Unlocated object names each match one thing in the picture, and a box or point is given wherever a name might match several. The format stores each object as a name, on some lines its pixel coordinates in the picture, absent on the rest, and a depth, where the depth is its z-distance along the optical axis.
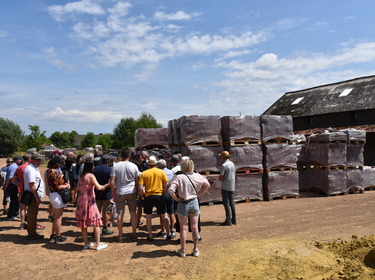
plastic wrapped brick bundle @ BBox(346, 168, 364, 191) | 11.92
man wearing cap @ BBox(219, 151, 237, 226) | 7.61
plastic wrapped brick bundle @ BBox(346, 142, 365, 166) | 11.99
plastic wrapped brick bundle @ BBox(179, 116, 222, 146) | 10.17
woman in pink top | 5.38
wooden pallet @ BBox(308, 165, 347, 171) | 11.50
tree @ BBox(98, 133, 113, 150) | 71.00
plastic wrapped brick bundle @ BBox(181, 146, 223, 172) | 10.09
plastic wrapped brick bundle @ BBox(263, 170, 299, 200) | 10.84
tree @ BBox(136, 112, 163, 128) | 53.26
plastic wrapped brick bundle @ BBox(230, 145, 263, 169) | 10.41
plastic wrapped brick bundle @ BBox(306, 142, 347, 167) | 11.49
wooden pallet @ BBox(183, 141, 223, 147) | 10.20
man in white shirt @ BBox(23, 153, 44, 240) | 6.34
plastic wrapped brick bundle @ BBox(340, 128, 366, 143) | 11.85
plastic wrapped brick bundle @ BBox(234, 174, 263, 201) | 10.48
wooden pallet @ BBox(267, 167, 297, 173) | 11.02
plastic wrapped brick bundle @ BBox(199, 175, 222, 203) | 10.17
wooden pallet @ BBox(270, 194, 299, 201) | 11.02
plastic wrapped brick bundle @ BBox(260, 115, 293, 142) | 10.87
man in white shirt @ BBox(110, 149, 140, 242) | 6.36
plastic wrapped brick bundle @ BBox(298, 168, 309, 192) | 12.68
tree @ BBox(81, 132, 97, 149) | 78.04
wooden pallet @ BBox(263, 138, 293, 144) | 11.10
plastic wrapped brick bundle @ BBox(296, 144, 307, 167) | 12.48
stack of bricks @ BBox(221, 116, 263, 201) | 10.44
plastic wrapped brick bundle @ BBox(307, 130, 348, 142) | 11.47
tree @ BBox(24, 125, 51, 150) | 60.31
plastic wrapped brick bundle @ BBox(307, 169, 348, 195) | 11.49
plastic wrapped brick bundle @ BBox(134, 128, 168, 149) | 12.30
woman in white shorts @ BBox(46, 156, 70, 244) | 6.10
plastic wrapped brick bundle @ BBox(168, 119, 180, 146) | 11.19
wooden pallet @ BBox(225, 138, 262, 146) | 10.44
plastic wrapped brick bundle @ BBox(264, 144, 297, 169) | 10.84
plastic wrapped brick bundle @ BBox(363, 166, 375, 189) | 12.62
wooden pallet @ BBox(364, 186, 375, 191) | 12.95
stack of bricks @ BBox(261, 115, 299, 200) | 10.85
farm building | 22.94
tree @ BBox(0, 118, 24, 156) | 54.34
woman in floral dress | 5.83
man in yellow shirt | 6.21
